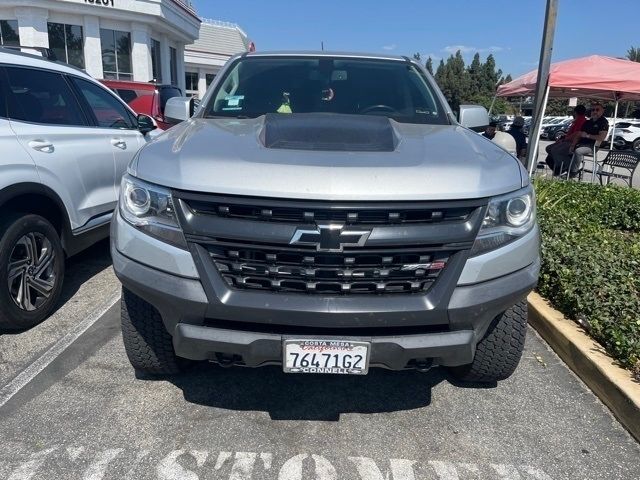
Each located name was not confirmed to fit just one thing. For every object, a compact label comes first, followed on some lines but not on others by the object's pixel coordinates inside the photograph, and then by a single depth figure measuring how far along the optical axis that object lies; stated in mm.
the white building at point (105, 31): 22766
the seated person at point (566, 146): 10977
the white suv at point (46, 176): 3424
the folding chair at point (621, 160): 9930
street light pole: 6953
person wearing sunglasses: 10625
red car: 10359
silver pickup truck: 2178
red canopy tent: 9680
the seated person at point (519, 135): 11636
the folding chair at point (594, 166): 10641
